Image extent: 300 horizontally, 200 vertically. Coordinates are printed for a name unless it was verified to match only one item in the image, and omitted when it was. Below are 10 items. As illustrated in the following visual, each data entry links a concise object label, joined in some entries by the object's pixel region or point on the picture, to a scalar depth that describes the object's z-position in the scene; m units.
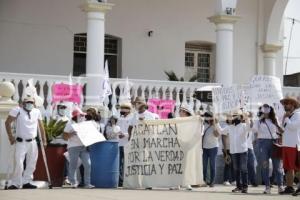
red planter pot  13.68
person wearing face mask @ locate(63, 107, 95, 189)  13.41
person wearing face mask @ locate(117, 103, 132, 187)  14.06
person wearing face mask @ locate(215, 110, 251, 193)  12.78
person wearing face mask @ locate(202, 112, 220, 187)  14.88
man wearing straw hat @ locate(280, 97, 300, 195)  12.38
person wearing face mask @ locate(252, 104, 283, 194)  12.95
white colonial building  19.53
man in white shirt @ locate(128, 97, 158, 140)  13.66
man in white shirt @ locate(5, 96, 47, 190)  12.75
